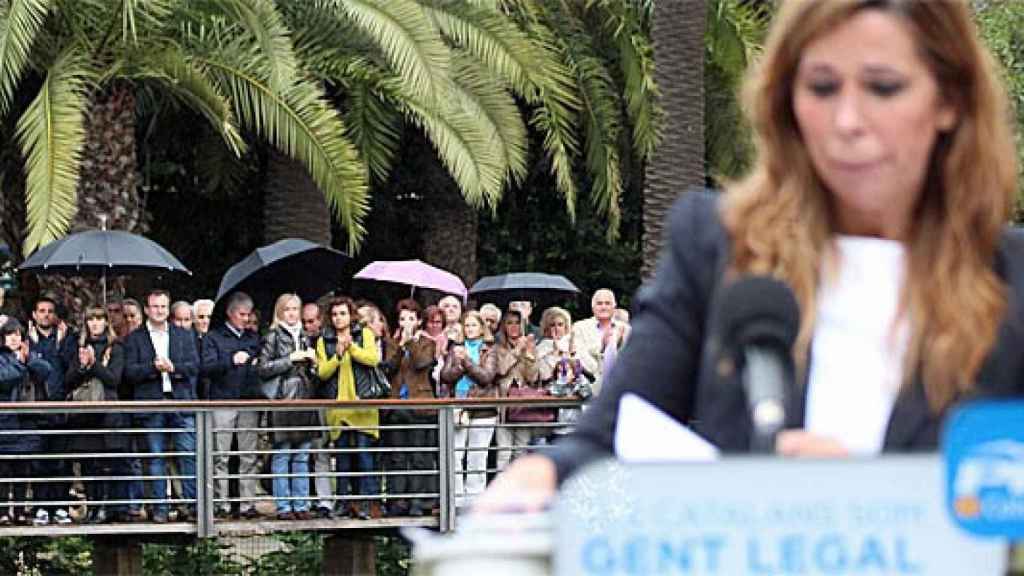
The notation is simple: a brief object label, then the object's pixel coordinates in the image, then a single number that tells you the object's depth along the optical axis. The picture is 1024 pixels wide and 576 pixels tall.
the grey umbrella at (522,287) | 21.22
